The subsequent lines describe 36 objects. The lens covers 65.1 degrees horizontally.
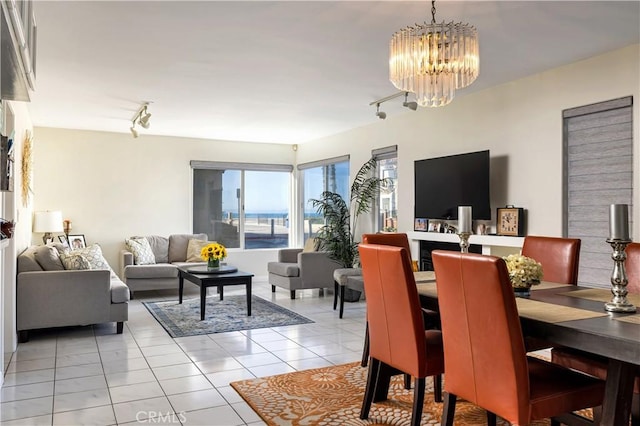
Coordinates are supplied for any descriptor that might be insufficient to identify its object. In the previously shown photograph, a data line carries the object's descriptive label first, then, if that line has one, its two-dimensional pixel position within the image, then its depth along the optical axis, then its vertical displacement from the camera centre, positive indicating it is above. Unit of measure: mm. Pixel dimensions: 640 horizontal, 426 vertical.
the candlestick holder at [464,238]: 2848 -146
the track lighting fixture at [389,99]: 5102 +1213
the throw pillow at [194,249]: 7516 -570
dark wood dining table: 1738 -446
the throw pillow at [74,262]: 4730 -484
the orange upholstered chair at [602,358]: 2359 -732
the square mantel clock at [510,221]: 4617 -74
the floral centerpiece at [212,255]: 5773 -501
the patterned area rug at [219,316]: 4965 -1150
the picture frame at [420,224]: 5879 -135
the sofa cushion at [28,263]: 4543 -479
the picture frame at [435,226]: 5630 -148
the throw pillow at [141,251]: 7125 -569
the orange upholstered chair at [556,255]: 3115 -271
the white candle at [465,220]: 2855 -40
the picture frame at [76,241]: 7011 -435
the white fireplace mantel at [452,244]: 4743 -324
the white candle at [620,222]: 2076 -34
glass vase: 5777 -582
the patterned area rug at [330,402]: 2758 -1142
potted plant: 6676 -25
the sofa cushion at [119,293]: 4723 -775
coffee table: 5332 -734
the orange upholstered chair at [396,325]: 2406 -572
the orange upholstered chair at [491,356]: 1850 -564
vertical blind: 3865 +321
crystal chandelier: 2801 +891
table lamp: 6684 -151
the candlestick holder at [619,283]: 2121 -302
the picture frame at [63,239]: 6832 -395
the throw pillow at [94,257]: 5273 -496
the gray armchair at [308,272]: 6684 -806
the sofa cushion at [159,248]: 7609 -559
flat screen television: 4941 +290
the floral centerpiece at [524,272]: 2533 -298
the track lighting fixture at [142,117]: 5785 +1193
